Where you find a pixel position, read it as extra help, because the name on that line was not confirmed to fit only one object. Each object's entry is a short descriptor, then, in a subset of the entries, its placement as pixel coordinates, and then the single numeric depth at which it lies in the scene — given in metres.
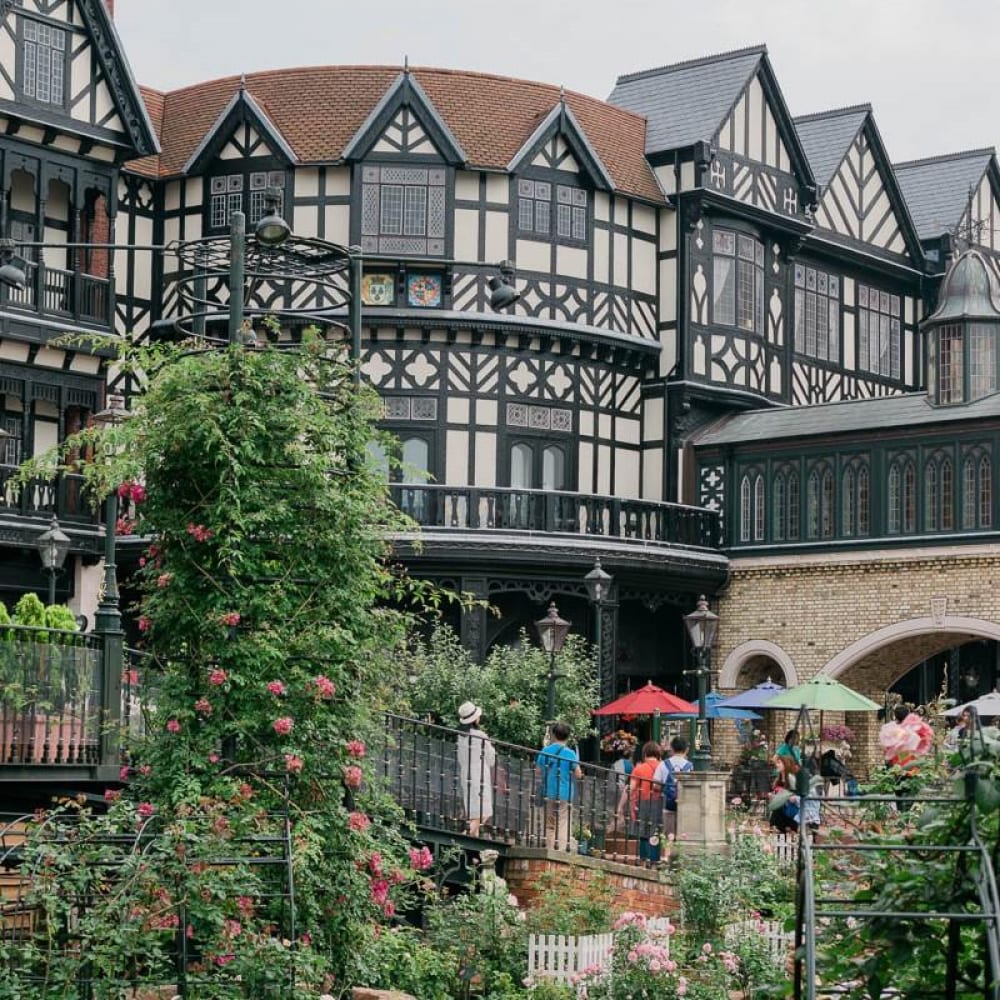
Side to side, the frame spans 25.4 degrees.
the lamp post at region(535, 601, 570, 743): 27.44
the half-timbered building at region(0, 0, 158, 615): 33.78
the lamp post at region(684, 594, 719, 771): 26.77
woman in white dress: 22.48
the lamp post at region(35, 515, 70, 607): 28.77
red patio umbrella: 32.69
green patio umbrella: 27.44
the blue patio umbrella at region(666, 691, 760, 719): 34.97
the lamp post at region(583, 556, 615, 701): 31.00
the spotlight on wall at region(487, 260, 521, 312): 20.55
